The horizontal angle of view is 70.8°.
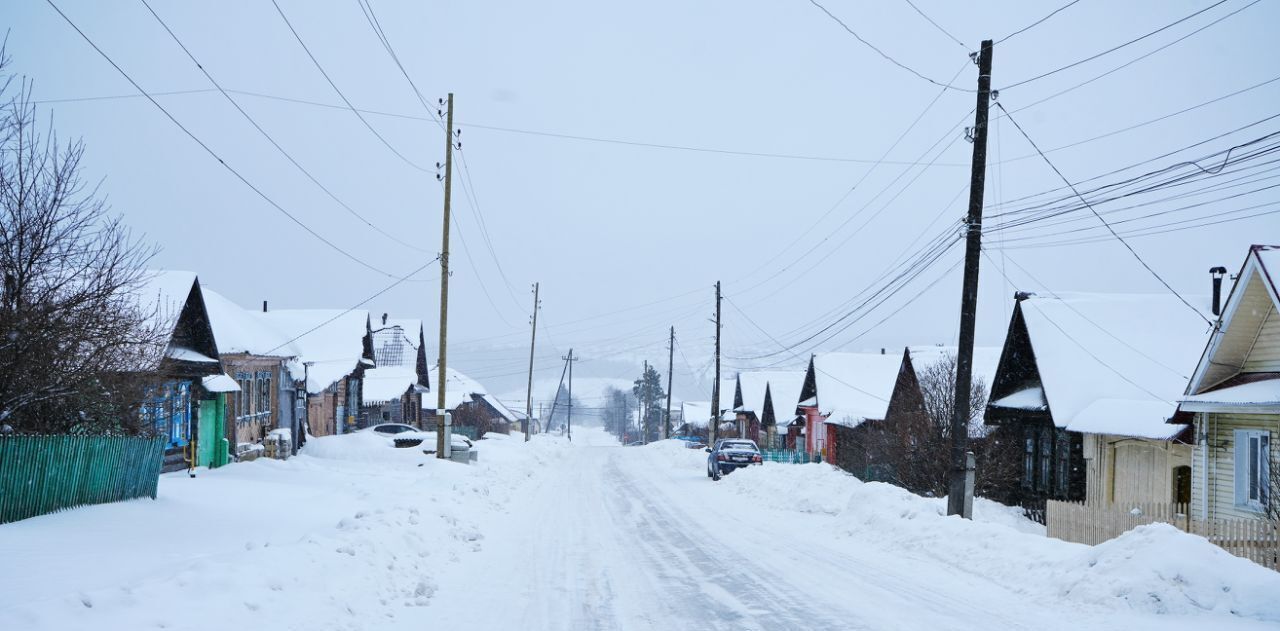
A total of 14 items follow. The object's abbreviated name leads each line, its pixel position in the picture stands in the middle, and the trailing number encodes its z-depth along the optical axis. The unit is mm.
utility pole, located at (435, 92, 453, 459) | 27016
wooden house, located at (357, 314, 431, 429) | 54062
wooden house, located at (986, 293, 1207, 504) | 22594
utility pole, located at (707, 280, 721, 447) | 51950
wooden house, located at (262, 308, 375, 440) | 43188
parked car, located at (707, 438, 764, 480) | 35569
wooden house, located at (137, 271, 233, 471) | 23484
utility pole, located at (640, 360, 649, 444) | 118931
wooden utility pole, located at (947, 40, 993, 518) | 17141
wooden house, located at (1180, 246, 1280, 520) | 16625
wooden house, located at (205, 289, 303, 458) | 30797
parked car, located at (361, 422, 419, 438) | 43531
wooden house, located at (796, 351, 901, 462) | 46938
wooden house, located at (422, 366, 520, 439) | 74125
